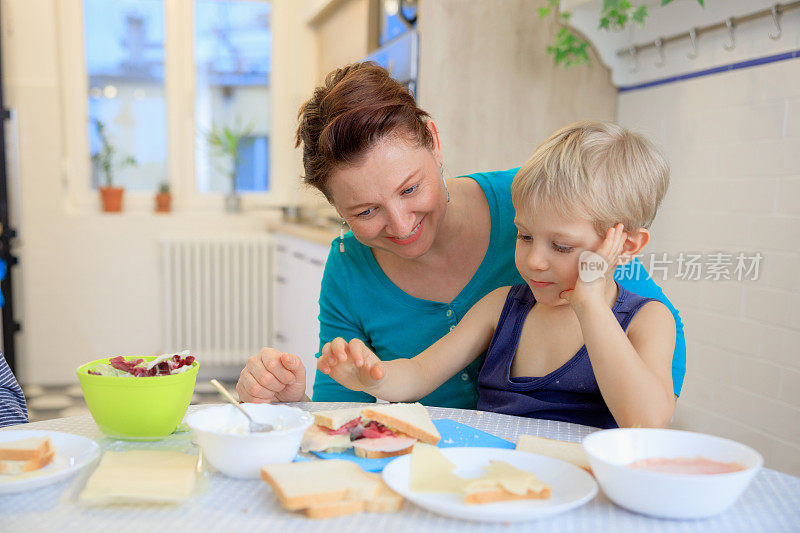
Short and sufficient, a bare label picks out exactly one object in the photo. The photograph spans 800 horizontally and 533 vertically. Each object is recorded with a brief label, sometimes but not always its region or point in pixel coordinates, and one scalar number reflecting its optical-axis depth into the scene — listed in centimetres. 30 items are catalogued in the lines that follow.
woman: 134
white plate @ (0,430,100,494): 79
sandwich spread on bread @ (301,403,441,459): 94
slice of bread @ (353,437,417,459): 93
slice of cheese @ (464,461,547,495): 76
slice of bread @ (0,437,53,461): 84
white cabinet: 332
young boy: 110
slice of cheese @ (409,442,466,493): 80
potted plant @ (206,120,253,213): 432
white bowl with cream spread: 83
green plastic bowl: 98
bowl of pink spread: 73
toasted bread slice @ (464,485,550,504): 75
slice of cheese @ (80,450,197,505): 77
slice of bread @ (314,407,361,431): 100
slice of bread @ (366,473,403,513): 77
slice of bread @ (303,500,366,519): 75
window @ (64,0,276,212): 411
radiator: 414
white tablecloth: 73
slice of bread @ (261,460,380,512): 76
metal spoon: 94
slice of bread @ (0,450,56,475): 82
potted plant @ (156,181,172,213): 421
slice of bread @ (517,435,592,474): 90
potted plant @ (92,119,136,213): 411
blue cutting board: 92
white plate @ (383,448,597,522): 73
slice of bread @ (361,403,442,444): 97
